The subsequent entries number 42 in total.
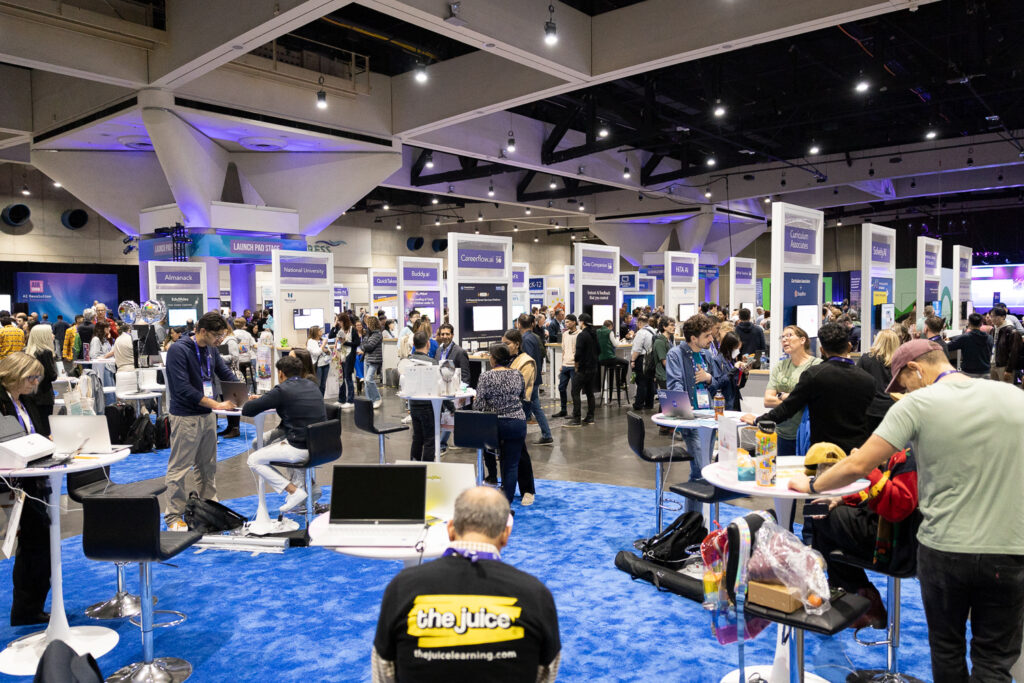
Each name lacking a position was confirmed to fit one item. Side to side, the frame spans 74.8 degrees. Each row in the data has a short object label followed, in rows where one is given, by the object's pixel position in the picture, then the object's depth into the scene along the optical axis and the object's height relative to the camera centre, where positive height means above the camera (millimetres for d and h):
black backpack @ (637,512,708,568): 4066 -1406
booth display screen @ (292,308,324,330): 10828 -72
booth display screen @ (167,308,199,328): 10527 -43
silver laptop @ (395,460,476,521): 2850 -741
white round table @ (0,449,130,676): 3162 -1561
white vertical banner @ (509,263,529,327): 16266 +627
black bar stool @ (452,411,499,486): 5039 -884
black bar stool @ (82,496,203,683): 2957 -999
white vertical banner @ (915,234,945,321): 10234 +598
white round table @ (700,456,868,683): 2691 -753
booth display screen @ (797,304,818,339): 6844 -81
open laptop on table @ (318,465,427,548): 2723 -760
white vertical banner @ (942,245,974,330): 12227 +439
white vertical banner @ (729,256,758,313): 17391 +758
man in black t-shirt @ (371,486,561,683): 1537 -724
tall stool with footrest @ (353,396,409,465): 5848 -958
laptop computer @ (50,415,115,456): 3506 -633
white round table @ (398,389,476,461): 6020 -851
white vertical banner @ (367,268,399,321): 15953 +685
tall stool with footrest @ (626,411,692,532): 4508 -968
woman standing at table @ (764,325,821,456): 4527 -467
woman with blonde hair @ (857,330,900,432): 5207 -374
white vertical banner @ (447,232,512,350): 8539 +355
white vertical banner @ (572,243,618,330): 10750 +509
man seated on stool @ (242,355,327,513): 4723 -769
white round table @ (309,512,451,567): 2447 -874
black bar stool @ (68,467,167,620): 3680 -1124
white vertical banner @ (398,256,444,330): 12883 +508
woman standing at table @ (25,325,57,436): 4305 -452
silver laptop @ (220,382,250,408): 5082 -600
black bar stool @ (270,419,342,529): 4617 -917
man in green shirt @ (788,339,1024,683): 2105 -638
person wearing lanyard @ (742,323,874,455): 3533 -478
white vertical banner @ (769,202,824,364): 6422 +428
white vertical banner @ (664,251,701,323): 13961 +594
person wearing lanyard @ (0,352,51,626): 3469 -1164
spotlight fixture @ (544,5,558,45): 6922 +2917
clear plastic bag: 2162 -833
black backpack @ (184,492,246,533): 4641 -1415
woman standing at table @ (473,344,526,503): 5156 -727
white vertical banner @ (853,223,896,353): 8414 +411
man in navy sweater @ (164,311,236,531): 4715 -742
